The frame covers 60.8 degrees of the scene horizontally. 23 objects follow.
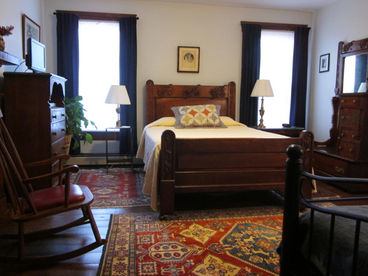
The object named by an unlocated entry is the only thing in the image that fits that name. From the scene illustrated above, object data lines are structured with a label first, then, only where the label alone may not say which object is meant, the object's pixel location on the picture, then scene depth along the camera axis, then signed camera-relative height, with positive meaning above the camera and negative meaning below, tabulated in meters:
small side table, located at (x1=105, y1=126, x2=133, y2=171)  4.54 -0.70
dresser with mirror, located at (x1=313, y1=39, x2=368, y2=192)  3.68 -0.29
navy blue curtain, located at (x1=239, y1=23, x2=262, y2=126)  5.00 +0.50
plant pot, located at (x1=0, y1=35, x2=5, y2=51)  2.63 +0.43
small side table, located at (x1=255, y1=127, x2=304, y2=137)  4.82 -0.44
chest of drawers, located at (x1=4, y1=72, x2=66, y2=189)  2.92 -0.17
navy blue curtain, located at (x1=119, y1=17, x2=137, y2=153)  4.68 +0.41
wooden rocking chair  1.92 -0.69
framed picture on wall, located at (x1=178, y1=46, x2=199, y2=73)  4.91 +0.64
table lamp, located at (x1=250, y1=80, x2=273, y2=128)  4.71 +0.18
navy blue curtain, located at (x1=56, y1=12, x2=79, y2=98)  4.55 +0.67
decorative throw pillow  4.18 -0.23
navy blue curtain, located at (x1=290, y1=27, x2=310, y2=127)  5.16 +0.41
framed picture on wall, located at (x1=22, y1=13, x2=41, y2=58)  3.84 +0.86
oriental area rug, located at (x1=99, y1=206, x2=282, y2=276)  1.98 -1.05
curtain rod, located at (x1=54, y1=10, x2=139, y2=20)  4.60 +1.21
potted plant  4.04 -0.26
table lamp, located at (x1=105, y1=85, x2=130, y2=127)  4.34 +0.03
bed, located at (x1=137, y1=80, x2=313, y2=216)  2.77 -0.59
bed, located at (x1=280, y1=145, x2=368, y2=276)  1.15 -0.54
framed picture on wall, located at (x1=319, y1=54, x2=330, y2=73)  4.89 +0.63
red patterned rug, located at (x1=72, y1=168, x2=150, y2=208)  3.22 -1.06
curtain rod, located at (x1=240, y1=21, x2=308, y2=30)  5.05 +1.23
